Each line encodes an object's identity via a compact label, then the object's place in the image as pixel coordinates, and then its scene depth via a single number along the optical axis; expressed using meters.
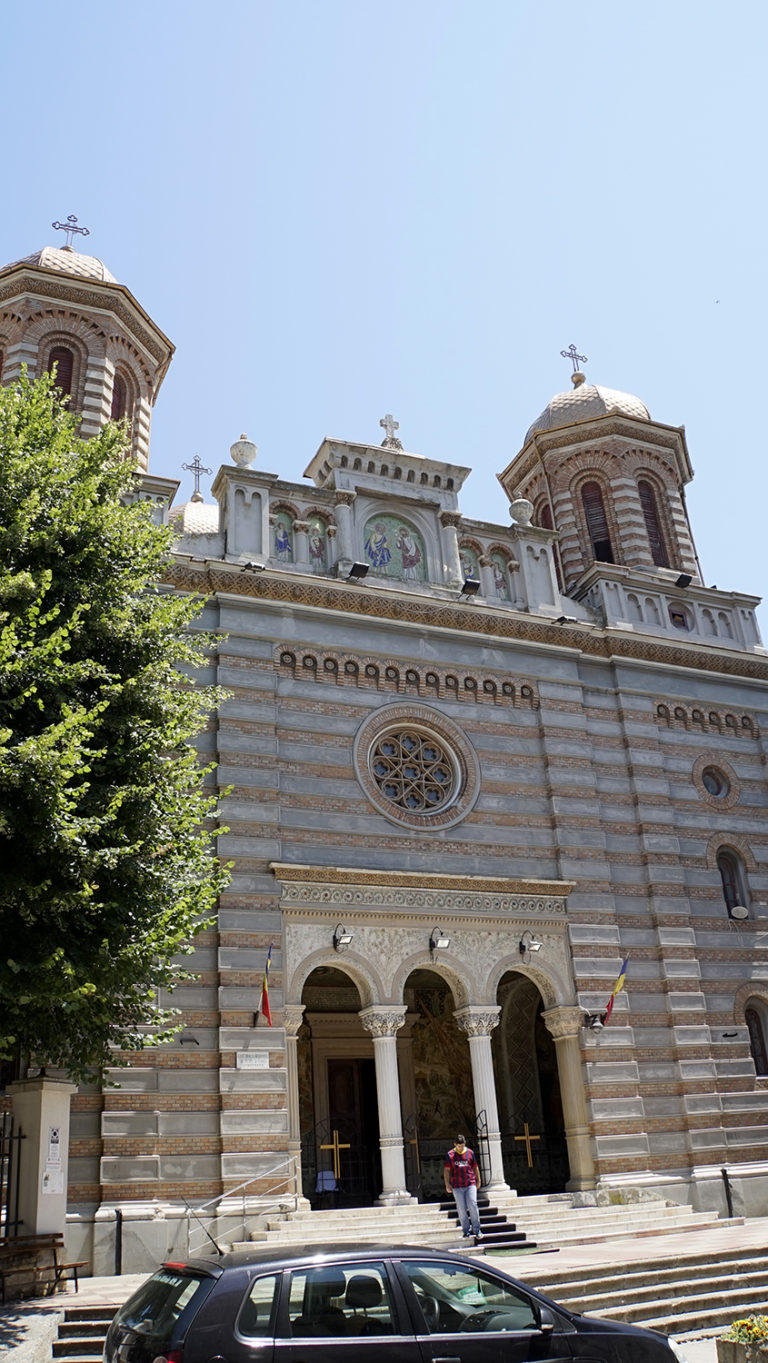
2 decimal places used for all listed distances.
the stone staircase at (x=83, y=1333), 10.67
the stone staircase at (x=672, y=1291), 12.16
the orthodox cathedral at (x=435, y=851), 17.05
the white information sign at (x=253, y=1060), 16.41
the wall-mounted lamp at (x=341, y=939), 17.86
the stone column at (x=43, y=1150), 13.01
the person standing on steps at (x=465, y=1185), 15.50
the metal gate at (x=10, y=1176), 12.98
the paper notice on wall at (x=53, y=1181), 13.21
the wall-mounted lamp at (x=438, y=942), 18.66
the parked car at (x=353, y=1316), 6.06
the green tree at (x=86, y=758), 10.98
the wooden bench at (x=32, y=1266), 12.10
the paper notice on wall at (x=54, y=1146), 13.45
